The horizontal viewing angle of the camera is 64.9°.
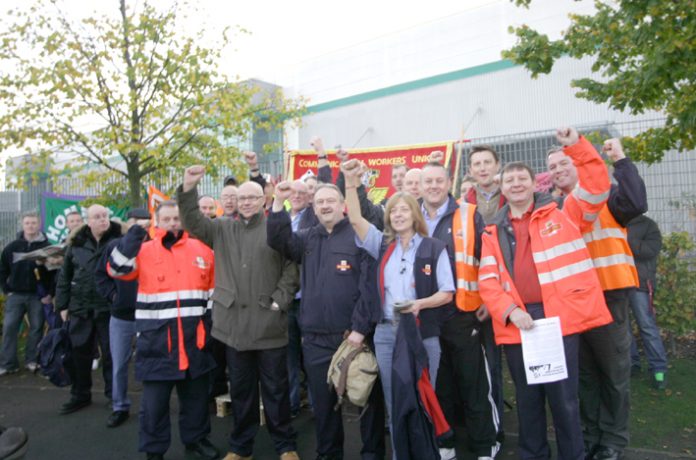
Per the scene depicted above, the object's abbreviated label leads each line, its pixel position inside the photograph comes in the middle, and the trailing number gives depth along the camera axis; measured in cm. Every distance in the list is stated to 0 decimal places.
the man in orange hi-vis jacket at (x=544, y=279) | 335
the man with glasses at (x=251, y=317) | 431
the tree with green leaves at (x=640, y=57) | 536
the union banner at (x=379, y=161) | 776
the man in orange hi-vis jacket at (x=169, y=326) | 438
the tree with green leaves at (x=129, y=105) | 933
